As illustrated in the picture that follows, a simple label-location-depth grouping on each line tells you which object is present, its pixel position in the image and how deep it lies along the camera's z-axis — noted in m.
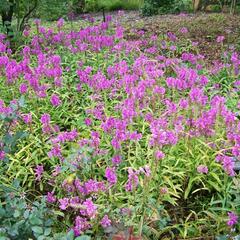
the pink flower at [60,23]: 4.27
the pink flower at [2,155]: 2.04
